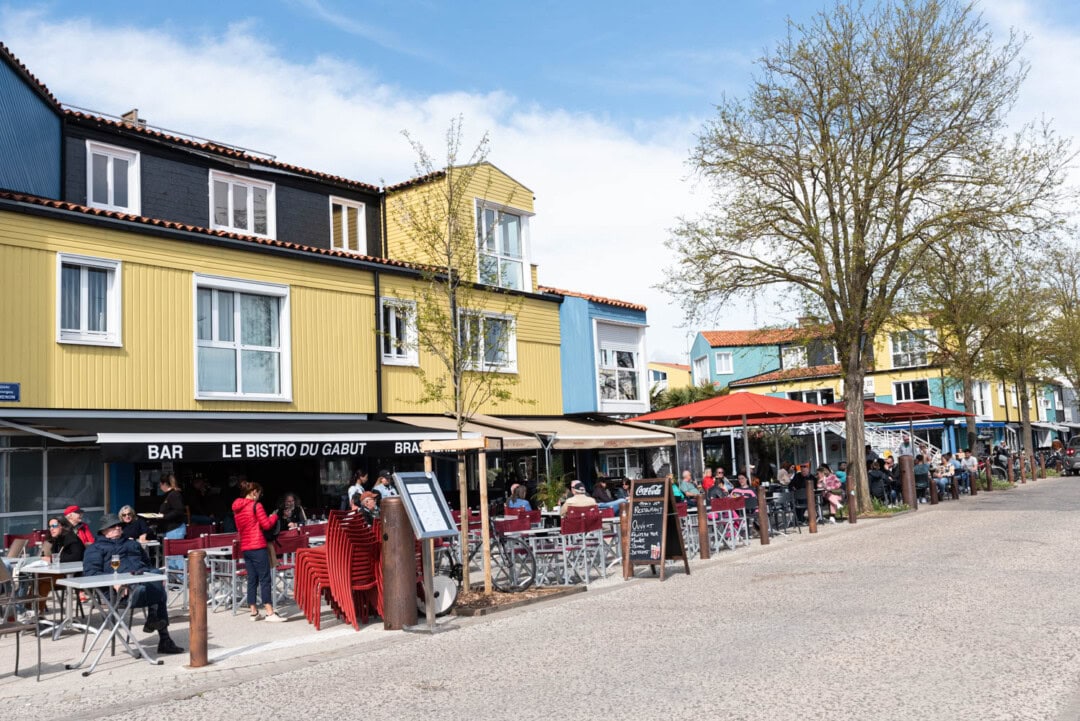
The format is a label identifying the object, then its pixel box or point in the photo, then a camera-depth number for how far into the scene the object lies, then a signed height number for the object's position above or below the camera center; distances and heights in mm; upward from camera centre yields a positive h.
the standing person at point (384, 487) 15356 -255
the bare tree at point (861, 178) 21297 +5883
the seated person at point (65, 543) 10531 -589
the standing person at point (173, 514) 12883 -418
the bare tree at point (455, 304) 12977 +2266
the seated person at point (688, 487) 18406 -598
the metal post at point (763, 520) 16750 -1150
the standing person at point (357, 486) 16000 -219
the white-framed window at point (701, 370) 65375 +5685
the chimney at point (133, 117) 20578 +7720
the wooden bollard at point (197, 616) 8172 -1106
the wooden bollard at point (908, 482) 23750 -897
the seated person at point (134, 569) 8969 -792
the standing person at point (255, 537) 10375 -611
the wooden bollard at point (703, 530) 15031 -1140
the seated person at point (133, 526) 10320 -446
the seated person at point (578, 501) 14312 -571
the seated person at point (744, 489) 17859 -704
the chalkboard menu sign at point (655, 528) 12938 -931
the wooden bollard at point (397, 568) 9883 -966
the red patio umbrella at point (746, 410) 20297 +911
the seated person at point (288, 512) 13445 -489
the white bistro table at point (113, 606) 8039 -1046
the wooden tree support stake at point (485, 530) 11148 -712
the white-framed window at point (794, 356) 25320 +2522
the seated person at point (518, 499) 15953 -581
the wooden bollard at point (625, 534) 13125 -1006
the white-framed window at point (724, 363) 63766 +5824
